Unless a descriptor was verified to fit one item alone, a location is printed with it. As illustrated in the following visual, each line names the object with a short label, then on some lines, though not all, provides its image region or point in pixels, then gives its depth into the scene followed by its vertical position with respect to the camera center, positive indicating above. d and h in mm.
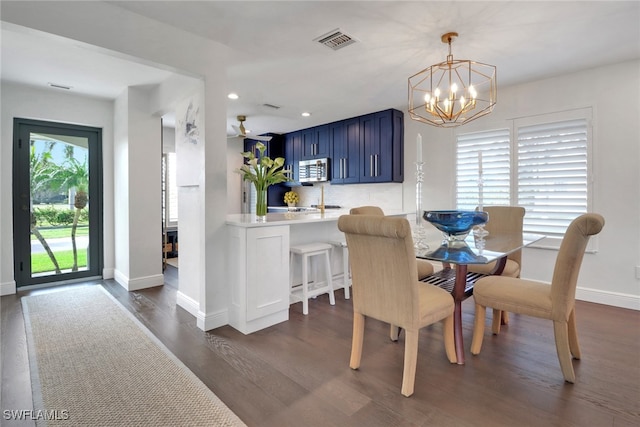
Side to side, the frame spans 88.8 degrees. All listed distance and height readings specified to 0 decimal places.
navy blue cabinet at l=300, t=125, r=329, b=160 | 5746 +1129
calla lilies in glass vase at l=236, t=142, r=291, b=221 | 3102 +297
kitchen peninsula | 2684 -575
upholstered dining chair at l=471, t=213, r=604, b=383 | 1833 -564
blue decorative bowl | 2369 -115
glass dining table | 1980 -315
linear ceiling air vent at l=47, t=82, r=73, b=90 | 3699 +1366
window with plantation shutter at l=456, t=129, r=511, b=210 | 3971 +464
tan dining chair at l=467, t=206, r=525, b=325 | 2852 -220
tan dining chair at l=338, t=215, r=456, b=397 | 1766 -480
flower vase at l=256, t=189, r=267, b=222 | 3246 -7
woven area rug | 1678 -1073
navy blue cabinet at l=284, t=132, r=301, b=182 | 6326 +1041
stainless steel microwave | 5648 +616
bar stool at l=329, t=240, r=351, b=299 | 3584 -684
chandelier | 2510 +1337
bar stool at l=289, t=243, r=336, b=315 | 3094 -711
